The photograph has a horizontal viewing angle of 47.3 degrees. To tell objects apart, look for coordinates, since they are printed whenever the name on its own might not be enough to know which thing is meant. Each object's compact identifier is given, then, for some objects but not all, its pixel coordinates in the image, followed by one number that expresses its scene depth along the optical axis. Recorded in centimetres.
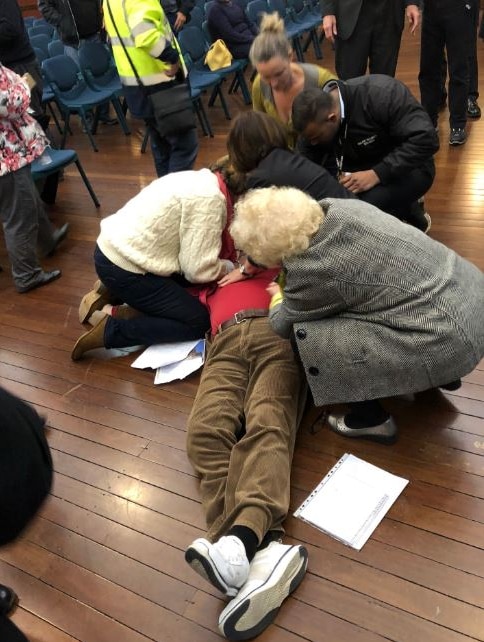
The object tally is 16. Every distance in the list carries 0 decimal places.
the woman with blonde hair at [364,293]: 169
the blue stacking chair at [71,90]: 531
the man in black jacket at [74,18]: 519
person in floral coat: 307
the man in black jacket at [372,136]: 230
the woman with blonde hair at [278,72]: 256
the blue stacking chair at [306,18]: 646
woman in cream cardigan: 231
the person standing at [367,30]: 332
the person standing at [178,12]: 532
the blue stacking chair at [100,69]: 551
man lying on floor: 155
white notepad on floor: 177
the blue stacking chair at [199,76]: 524
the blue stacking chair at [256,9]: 606
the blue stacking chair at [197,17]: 618
